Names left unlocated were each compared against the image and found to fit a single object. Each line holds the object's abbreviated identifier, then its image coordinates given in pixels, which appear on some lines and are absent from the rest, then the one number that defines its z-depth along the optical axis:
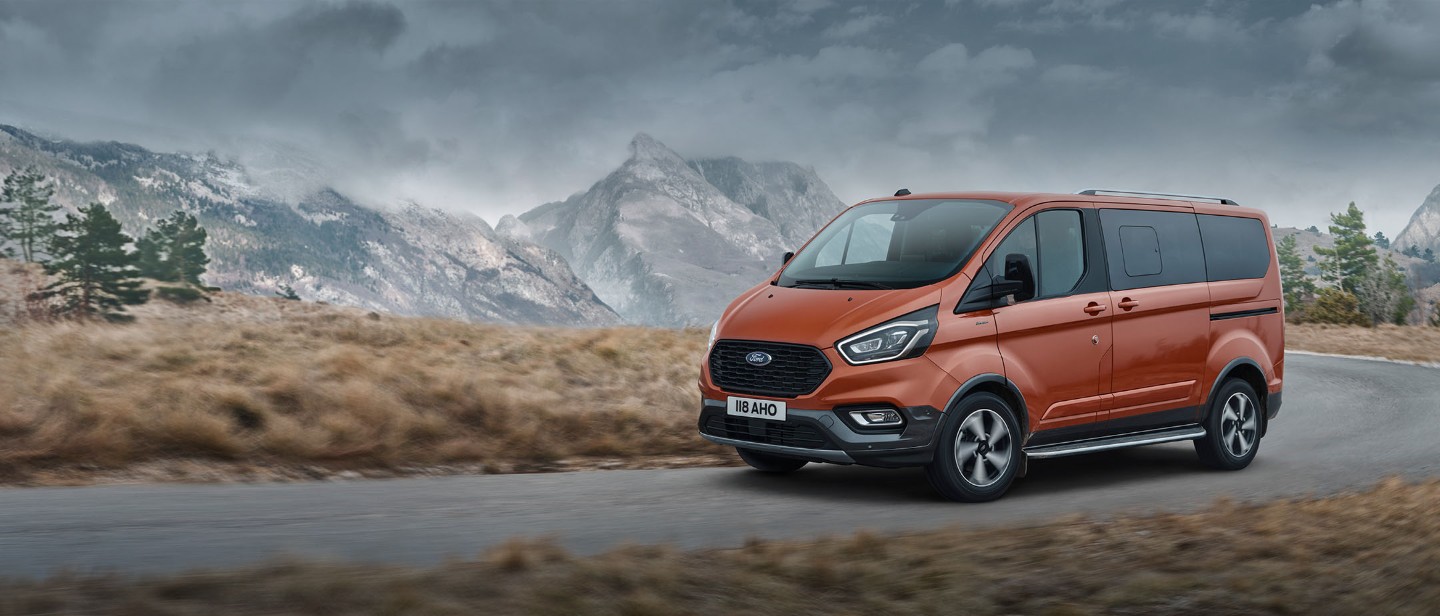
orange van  7.79
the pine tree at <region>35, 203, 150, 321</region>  67.33
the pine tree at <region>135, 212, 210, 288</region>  84.00
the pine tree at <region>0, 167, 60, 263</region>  91.94
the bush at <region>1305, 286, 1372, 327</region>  68.25
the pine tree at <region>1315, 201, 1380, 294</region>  114.56
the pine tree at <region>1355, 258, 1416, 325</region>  92.44
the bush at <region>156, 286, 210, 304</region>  39.47
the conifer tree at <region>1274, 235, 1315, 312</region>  132.00
